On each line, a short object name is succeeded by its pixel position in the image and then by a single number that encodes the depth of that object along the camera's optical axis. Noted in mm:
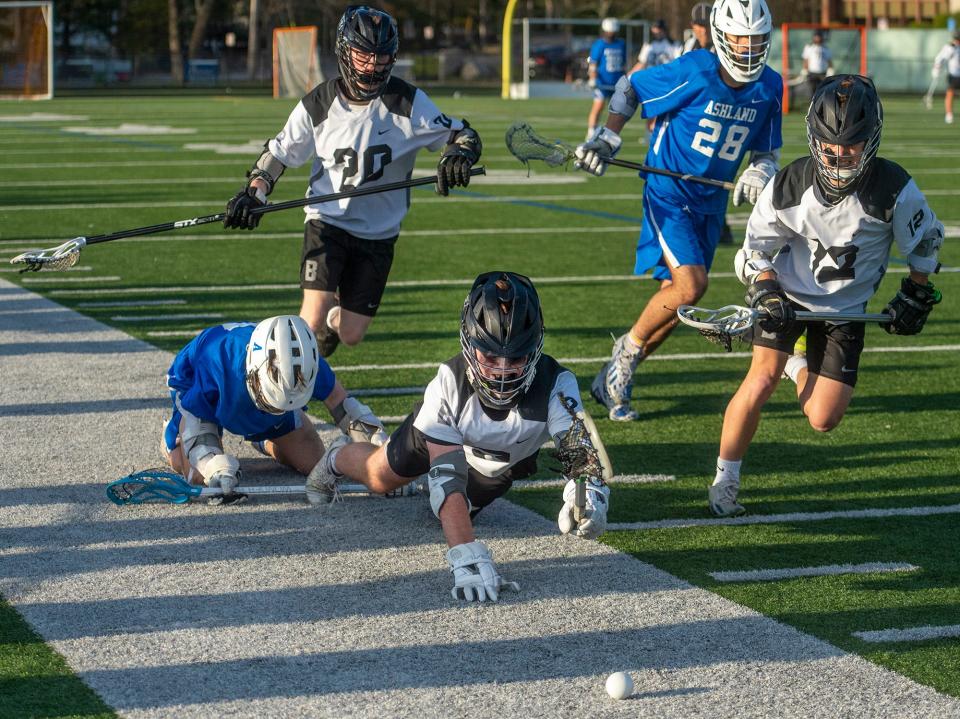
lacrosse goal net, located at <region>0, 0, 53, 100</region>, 72875
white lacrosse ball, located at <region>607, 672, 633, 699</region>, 7523
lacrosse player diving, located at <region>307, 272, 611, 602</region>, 9055
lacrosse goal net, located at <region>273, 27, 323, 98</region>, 84500
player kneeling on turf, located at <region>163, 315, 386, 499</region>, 10383
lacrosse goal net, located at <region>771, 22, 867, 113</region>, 71062
